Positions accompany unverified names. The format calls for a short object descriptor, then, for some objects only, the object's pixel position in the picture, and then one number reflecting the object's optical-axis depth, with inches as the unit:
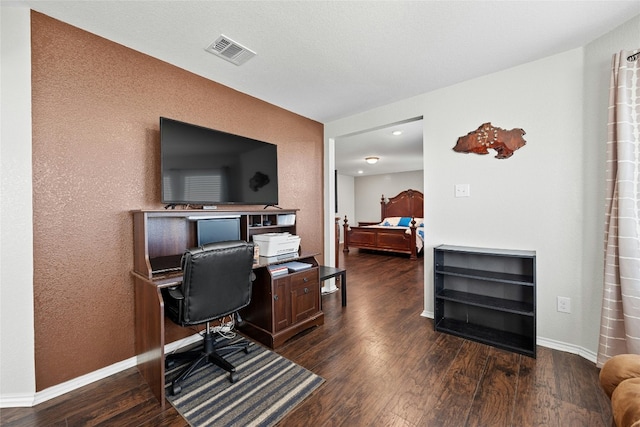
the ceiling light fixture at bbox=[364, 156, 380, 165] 243.2
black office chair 64.6
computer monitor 87.6
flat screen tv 79.8
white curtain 64.0
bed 239.5
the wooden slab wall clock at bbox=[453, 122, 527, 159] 89.7
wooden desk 64.5
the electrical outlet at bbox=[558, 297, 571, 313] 82.5
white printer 94.4
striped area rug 58.2
